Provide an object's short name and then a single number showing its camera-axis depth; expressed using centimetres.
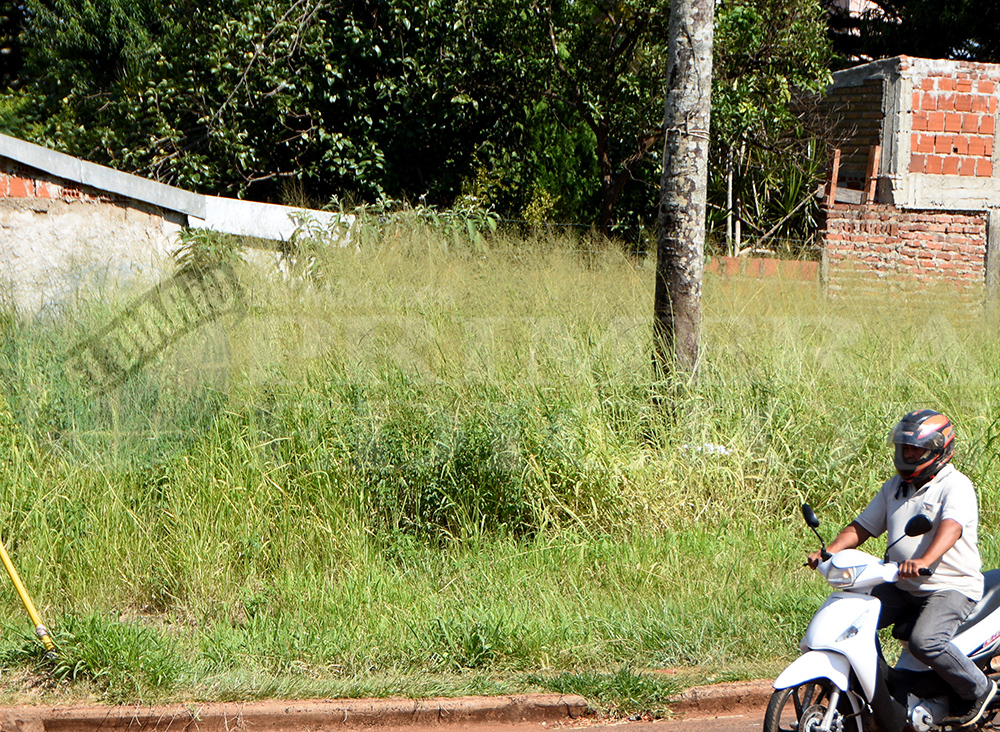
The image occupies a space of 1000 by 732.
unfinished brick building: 2423
